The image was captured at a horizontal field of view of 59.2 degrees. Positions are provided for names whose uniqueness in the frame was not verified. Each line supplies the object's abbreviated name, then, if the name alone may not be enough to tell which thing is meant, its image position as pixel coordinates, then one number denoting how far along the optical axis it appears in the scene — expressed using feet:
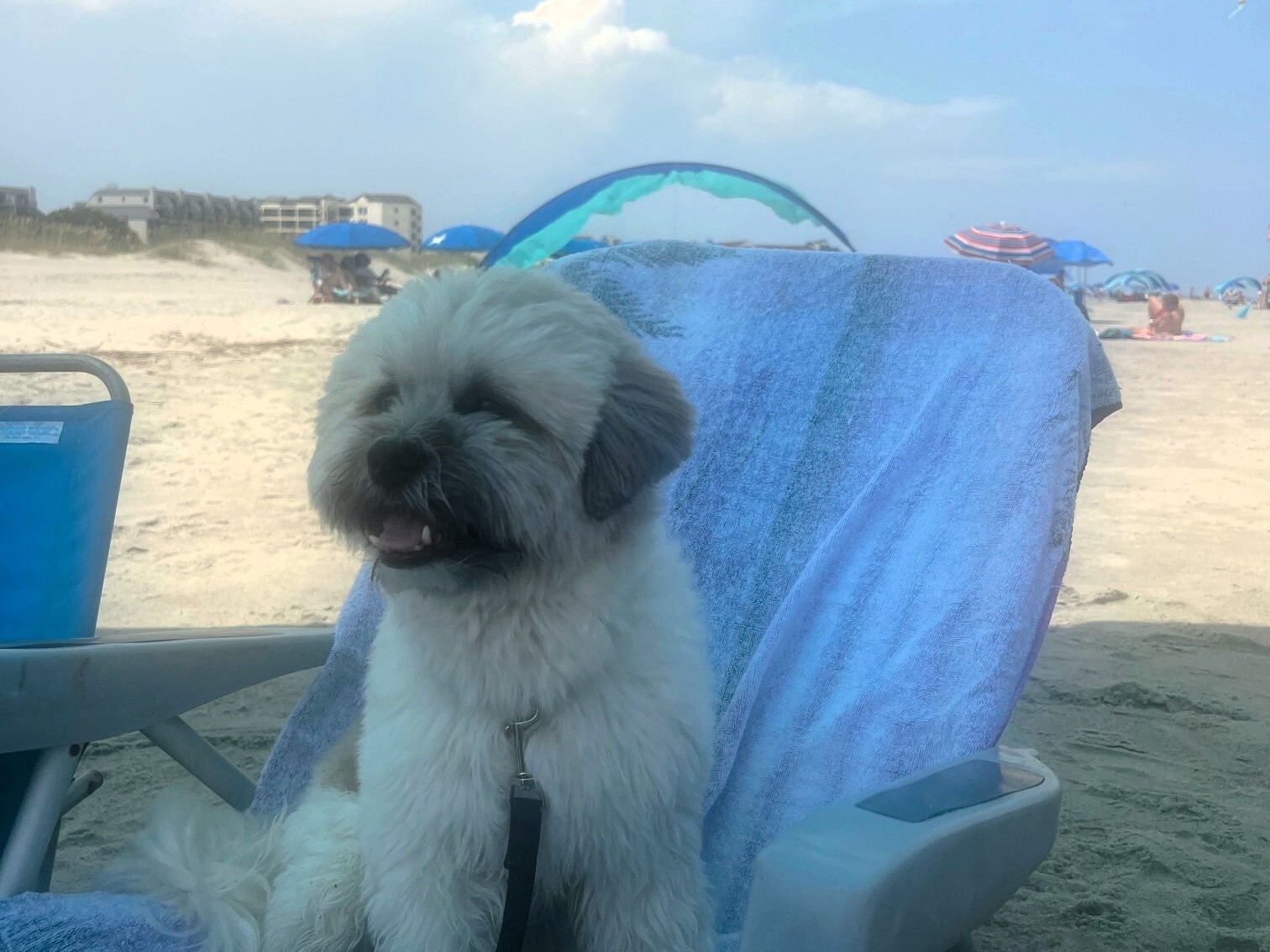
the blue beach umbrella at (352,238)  39.70
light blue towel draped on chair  6.61
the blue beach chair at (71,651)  6.37
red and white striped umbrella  55.06
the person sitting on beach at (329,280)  42.70
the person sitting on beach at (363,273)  40.24
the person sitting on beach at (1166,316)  62.90
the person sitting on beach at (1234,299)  90.65
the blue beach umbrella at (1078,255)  81.71
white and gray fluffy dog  5.04
